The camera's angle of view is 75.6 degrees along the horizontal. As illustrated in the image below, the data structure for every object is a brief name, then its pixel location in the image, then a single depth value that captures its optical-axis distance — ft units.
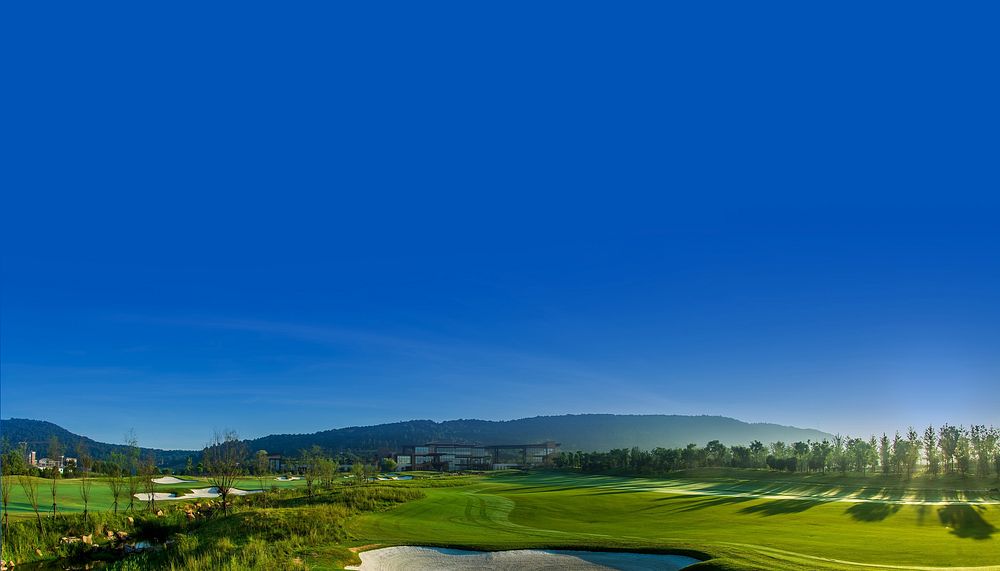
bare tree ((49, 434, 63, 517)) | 140.67
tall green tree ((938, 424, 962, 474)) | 235.40
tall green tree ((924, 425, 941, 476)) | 235.61
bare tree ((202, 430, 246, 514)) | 149.09
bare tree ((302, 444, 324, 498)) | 177.41
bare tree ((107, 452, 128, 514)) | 130.31
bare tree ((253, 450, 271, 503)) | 187.62
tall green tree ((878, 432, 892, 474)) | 250.57
